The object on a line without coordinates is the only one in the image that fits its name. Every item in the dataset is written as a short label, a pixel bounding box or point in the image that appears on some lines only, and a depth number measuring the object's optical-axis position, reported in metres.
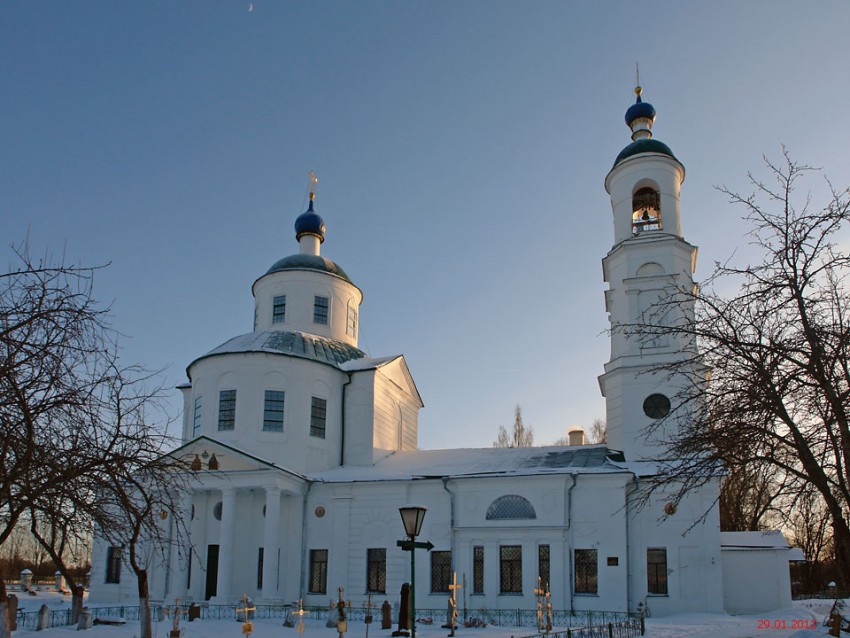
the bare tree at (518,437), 54.22
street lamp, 13.00
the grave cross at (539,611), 18.86
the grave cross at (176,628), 17.12
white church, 25.67
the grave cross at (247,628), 16.19
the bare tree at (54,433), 8.70
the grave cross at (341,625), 16.69
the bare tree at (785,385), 10.12
